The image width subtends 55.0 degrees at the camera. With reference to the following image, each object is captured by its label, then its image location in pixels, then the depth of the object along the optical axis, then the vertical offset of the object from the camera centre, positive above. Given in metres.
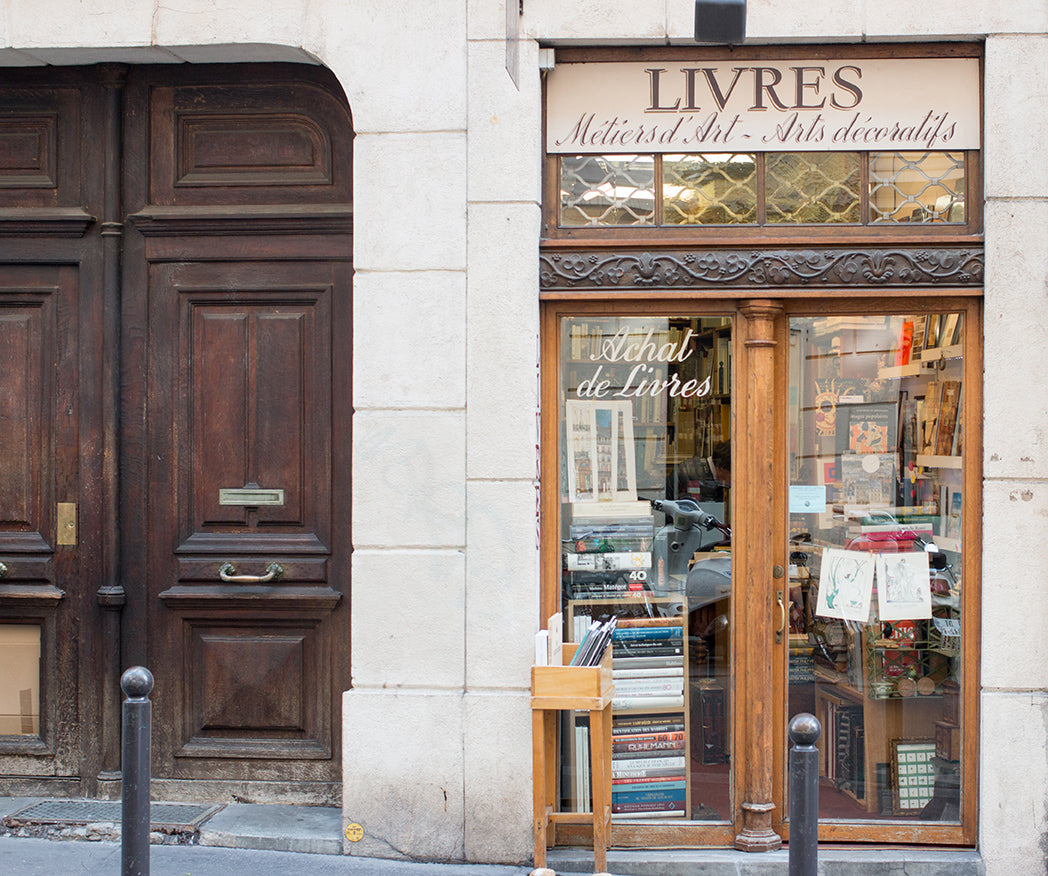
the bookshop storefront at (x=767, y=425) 4.87 +0.05
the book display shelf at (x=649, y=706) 4.95 -1.35
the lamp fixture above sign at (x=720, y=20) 4.08 +1.69
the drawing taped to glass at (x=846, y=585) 5.02 -0.75
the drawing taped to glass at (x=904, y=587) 4.96 -0.75
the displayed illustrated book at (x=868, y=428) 5.00 +0.04
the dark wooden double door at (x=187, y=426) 5.34 +0.04
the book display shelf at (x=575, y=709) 4.28 -1.22
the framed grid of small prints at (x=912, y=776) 4.91 -1.67
